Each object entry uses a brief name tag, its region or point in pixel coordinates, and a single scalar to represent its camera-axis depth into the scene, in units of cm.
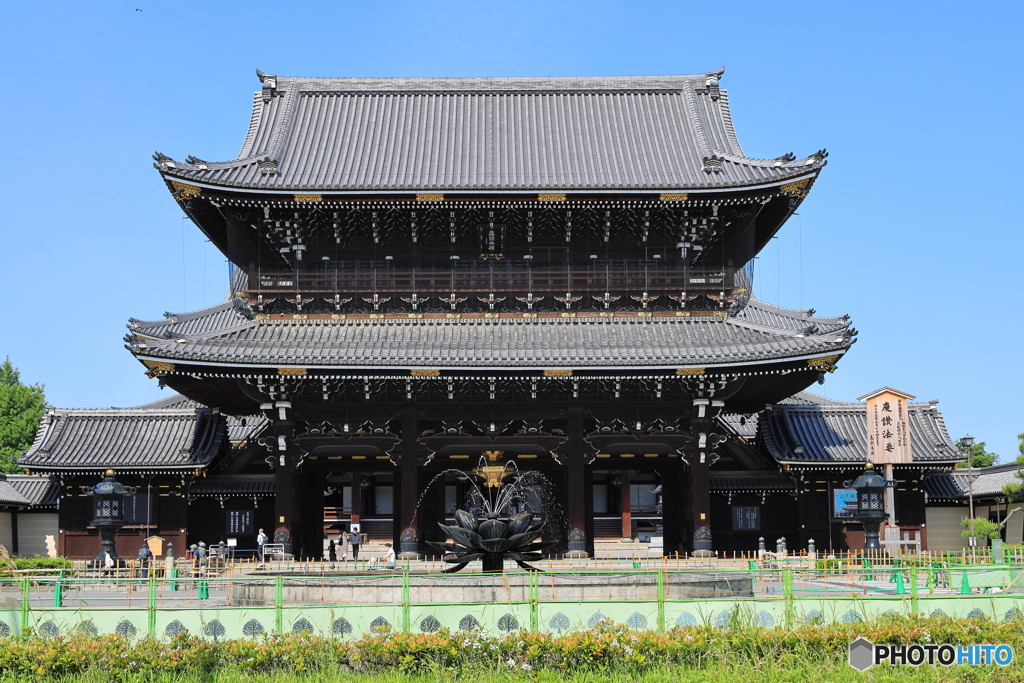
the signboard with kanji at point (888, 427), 3684
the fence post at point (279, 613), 1766
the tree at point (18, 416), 6900
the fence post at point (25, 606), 1788
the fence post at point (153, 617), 1775
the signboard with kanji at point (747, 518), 3869
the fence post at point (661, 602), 1766
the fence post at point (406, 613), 1759
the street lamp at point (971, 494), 3834
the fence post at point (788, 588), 1808
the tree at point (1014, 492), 3878
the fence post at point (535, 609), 1758
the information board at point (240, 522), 3912
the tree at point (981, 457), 7450
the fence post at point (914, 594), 1809
